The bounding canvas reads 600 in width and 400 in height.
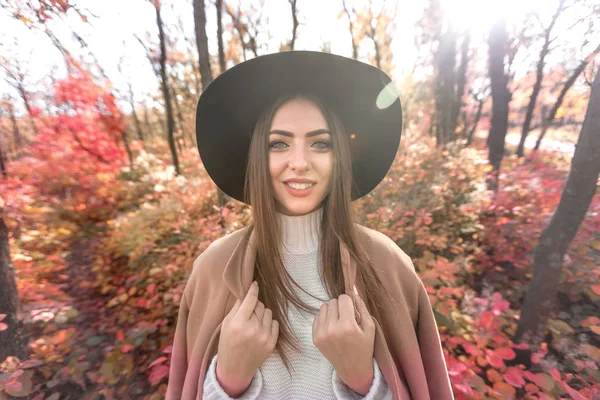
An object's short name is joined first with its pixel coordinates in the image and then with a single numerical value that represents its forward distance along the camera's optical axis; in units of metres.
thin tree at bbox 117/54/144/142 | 8.76
